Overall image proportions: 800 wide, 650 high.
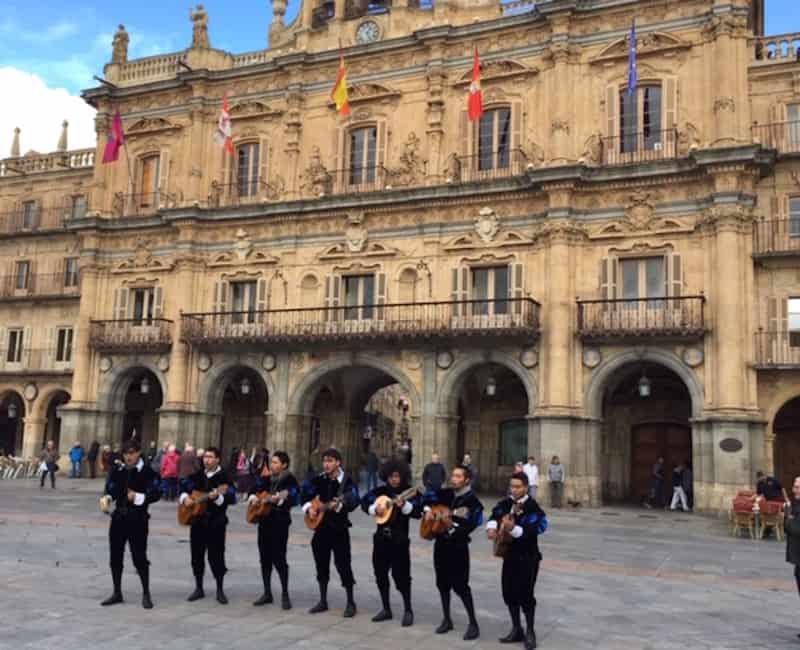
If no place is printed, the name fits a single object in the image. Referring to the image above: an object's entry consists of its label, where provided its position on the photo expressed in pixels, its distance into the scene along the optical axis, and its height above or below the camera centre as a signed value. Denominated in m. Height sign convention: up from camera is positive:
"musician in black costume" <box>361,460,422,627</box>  8.50 -1.01
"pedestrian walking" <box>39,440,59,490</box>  26.14 -1.09
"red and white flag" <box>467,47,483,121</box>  25.09 +10.21
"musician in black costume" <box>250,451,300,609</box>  9.09 -0.94
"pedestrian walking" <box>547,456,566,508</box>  22.84 -0.97
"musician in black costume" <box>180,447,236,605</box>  9.27 -0.99
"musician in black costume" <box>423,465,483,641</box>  8.12 -0.98
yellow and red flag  26.92 +10.99
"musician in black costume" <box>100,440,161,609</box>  8.97 -0.87
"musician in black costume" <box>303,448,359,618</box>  8.85 -0.94
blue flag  23.38 +10.29
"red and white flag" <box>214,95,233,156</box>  27.89 +10.07
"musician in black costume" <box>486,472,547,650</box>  7.77 -1.00
